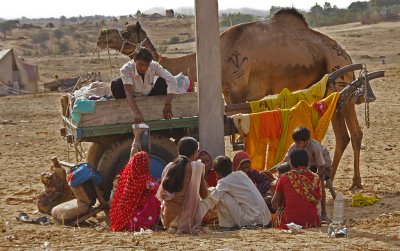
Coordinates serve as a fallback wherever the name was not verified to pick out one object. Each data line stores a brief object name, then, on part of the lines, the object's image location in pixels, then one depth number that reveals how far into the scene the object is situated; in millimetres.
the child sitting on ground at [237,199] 12948
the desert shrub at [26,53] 98423
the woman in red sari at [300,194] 12456
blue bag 13967
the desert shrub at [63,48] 103661
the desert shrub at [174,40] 88684
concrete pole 14827
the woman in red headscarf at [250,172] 13746
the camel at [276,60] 18685
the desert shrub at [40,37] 117842
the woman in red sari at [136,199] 12960
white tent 50120
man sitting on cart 14532
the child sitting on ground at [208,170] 14064
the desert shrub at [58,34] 120456
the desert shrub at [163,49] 69107
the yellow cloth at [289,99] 16240
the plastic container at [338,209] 12119
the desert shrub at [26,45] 110756
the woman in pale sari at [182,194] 12383
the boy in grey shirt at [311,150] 13734
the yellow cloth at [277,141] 15429
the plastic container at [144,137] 14029
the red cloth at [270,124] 15368
